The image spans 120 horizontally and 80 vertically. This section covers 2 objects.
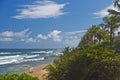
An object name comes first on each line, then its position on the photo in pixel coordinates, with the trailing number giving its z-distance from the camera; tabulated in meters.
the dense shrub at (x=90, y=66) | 5.51
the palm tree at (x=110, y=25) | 17.73
